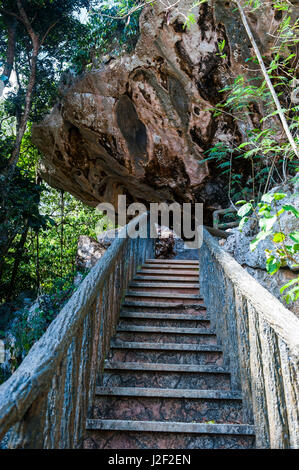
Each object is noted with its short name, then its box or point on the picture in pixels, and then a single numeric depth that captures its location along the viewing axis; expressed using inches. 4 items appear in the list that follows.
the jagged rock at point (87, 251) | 288.2
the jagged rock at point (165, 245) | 340.8
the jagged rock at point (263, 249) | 130.6
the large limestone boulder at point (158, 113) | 221.5
